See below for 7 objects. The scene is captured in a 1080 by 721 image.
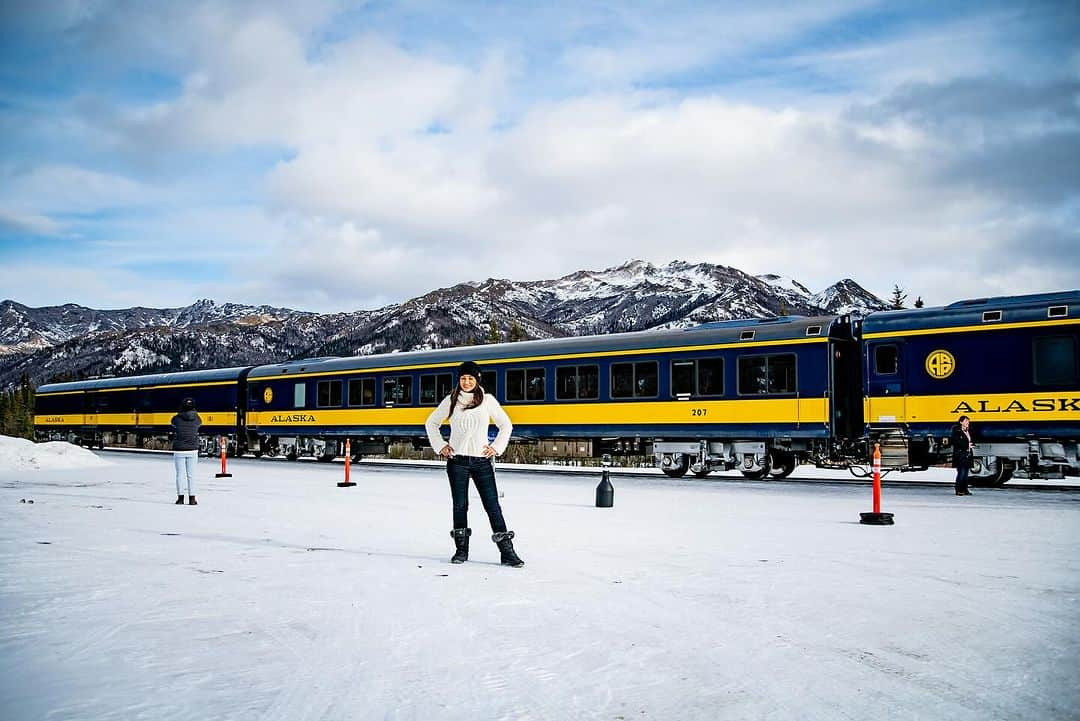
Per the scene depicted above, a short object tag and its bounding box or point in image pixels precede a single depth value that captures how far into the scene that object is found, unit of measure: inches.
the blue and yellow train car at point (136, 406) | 1578.5
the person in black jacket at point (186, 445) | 624.7
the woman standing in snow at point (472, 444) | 354.3
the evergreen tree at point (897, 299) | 3488.7
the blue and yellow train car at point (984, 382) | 746.8
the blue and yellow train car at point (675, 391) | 860.6
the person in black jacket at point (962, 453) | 706.2
